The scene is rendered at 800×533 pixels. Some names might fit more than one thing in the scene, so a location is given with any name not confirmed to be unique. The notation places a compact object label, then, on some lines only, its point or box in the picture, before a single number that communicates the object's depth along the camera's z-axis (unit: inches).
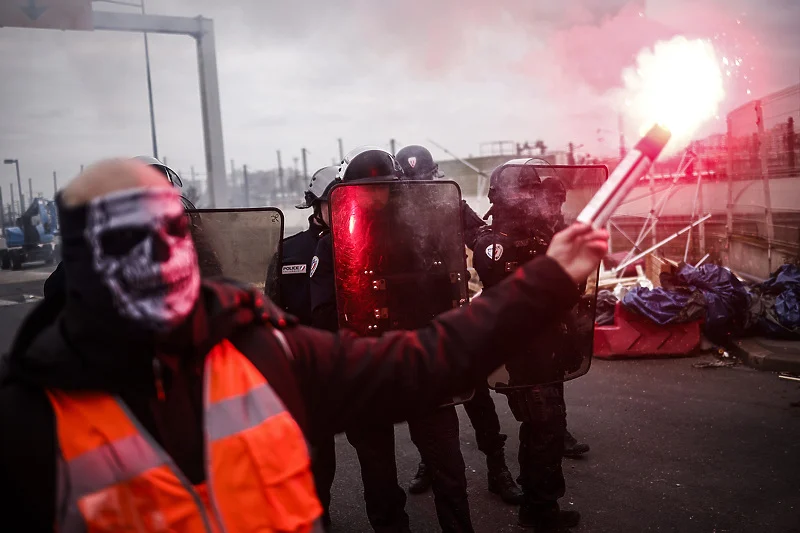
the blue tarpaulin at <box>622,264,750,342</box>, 283.4
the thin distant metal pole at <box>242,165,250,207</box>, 1455.5
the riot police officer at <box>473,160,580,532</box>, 139.4
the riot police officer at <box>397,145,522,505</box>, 163.8
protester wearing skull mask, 50.1
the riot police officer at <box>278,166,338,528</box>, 146.6
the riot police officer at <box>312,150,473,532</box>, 125.8
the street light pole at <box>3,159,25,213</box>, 1447.1
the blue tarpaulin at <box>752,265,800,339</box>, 283.4
